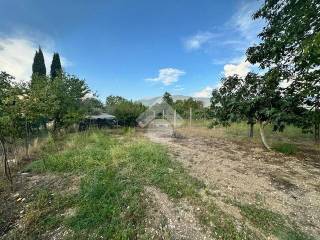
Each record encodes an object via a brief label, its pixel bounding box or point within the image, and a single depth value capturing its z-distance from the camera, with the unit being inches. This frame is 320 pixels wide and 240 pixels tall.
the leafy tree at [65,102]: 350.0
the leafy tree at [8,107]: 141.9
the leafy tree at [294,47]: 163.8
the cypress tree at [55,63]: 728.8
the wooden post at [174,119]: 512.7
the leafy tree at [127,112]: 511.3
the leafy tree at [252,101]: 201.5
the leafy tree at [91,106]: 444.5
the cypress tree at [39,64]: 733.9
